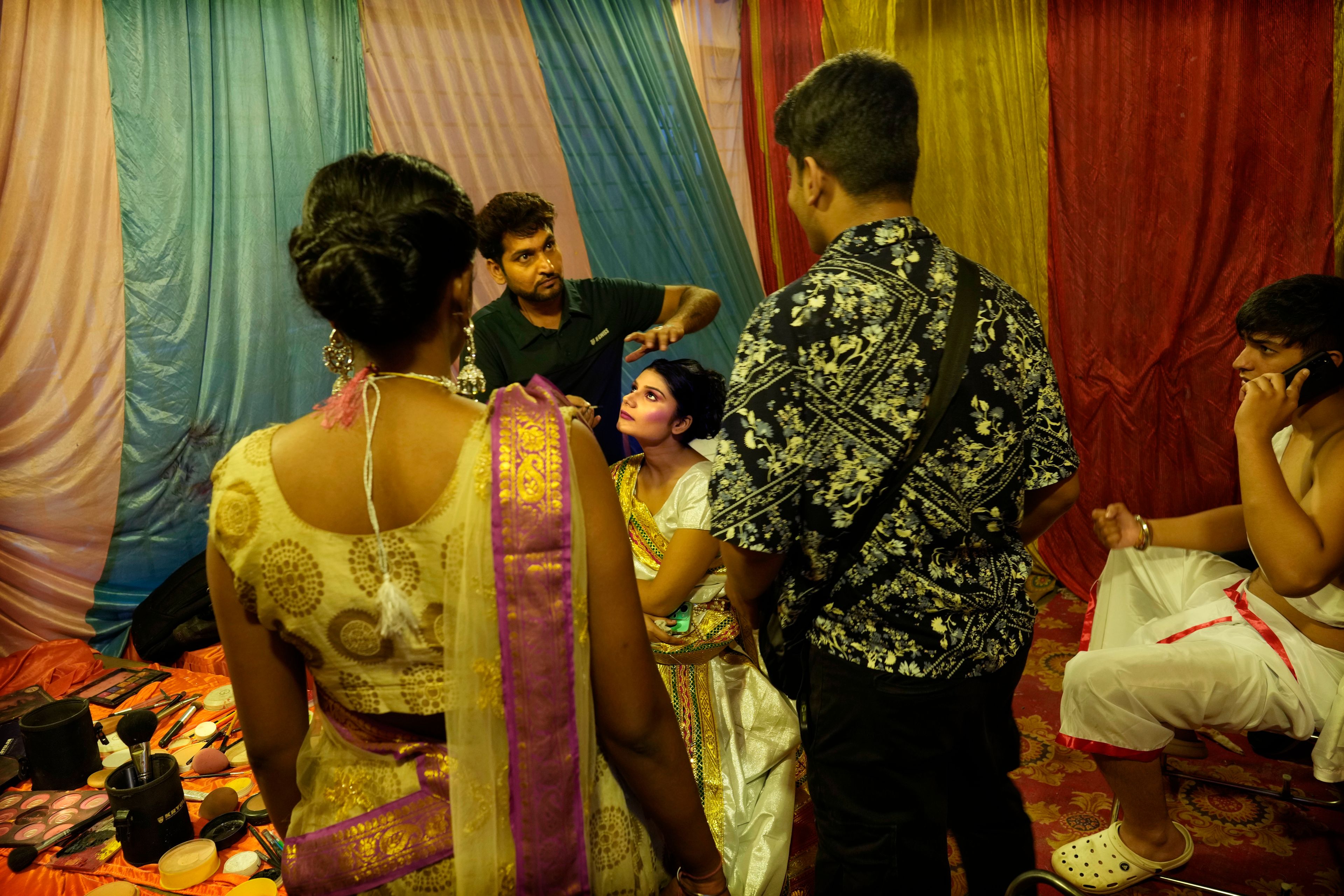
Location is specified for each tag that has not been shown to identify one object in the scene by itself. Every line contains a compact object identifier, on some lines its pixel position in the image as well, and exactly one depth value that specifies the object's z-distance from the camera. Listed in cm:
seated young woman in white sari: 212
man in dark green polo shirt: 273
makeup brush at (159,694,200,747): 287
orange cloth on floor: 221
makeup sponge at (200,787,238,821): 238
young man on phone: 189
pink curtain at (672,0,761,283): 466
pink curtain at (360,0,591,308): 385
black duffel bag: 352
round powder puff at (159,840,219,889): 214
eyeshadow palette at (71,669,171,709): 322
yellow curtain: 362
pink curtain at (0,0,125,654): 336
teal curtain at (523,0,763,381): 423
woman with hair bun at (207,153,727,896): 101
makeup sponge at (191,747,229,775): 263
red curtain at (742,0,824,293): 446
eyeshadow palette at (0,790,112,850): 239
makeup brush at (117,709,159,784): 214
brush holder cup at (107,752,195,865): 215
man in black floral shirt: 135
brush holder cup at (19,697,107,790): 257
